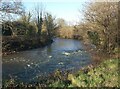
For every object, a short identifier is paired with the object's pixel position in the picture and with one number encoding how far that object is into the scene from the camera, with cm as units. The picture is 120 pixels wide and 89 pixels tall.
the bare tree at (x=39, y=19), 1859
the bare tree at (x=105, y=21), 955
